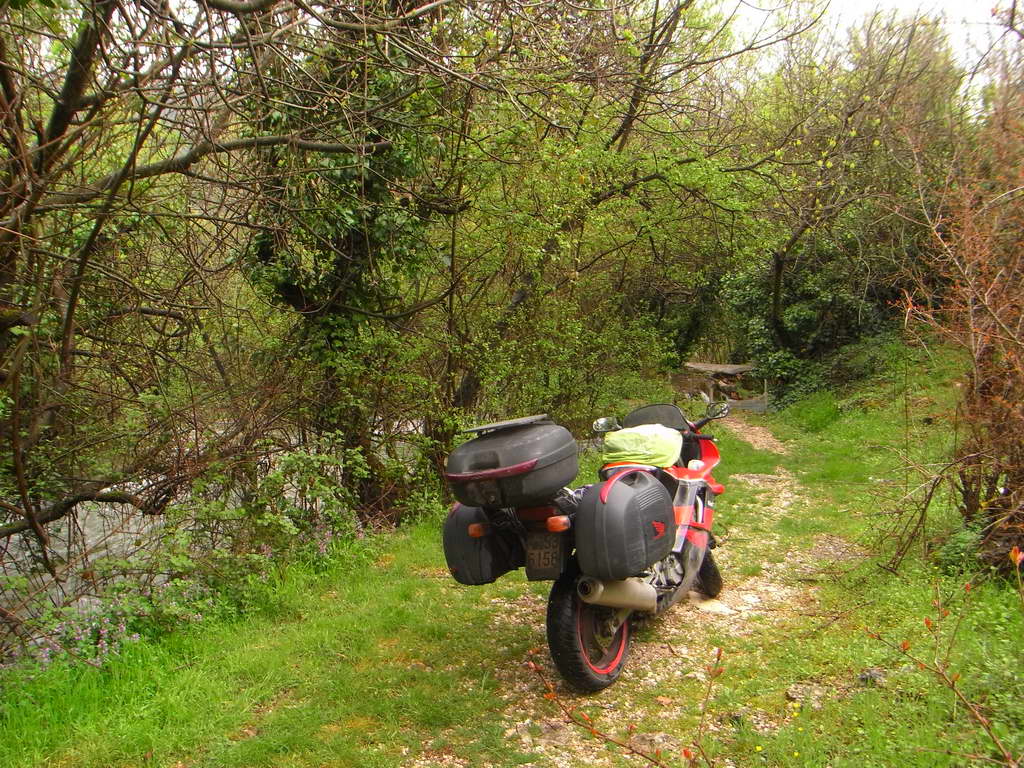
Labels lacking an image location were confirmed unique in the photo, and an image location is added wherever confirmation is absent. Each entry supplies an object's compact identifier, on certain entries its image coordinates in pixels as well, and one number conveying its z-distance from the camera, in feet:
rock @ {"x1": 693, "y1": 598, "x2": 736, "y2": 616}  16.49
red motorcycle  11.66
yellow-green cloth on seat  14.69
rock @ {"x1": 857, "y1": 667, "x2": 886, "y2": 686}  11.56
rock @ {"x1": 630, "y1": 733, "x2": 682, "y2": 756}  11.10
